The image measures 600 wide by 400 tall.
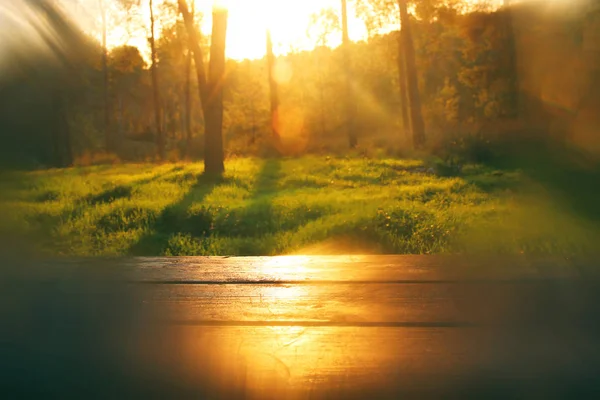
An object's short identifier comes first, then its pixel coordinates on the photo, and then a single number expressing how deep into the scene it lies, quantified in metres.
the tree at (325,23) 36.25
